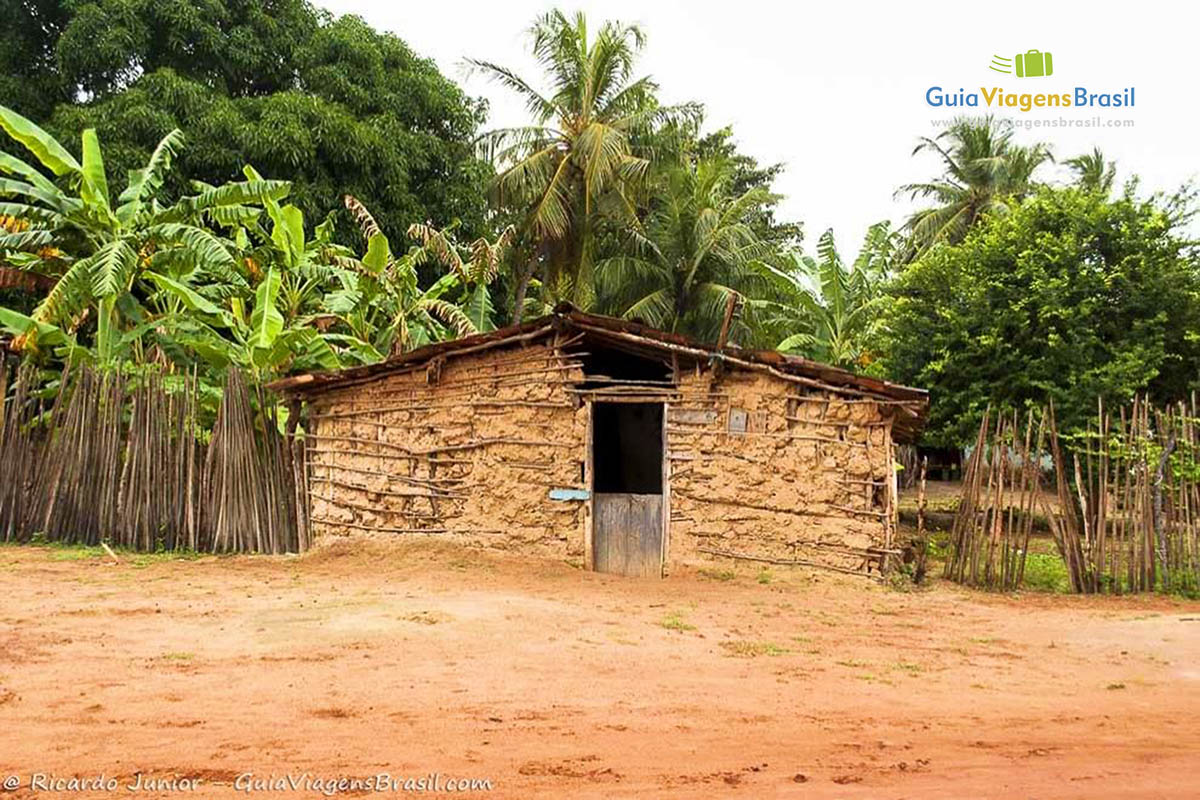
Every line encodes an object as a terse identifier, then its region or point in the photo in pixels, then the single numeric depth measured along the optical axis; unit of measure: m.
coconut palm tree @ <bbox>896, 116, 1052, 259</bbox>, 24.72
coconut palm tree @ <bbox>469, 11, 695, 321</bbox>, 20.75
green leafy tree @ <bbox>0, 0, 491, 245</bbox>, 17.67
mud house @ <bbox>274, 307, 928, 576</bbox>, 9.91
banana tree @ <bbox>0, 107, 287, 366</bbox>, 11.57
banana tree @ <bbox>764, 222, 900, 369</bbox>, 20.19
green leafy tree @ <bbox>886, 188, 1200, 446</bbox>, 14.43
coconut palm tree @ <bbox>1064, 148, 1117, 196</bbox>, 24.75
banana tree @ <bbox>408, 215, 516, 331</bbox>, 15.44
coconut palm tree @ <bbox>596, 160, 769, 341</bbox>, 22.48
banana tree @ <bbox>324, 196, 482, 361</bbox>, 13.43
